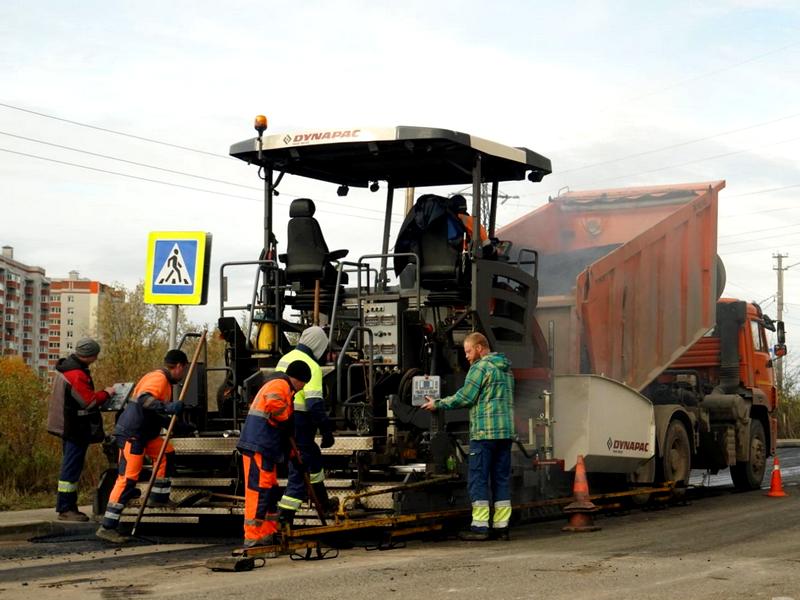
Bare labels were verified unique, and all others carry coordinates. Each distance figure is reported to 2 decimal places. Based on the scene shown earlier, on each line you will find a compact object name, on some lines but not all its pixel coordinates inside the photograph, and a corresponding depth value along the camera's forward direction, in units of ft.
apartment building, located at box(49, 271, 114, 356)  624.59
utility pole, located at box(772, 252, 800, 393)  208.85
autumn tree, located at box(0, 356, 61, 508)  47.39
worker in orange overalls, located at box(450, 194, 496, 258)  37.32
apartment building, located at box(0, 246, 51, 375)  517.14
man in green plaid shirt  32.55
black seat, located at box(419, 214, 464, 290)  36.24
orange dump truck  40.50
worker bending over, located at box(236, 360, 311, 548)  28.78
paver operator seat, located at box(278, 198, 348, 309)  37.83
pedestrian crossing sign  38.40
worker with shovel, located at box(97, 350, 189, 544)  33.12
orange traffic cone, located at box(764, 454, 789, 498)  48.91
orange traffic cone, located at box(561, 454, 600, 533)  35.17
